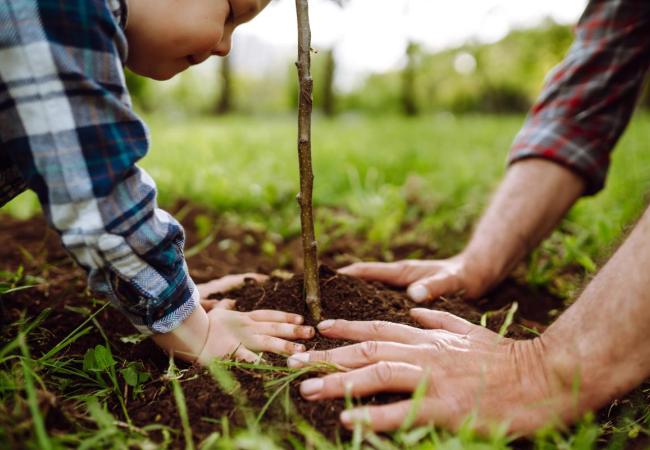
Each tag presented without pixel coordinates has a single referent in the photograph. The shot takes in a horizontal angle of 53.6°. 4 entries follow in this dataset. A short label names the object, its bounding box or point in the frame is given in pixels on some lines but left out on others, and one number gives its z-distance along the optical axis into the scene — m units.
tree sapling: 0.51
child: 0.41
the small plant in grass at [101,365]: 0.50
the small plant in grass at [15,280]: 0.55
